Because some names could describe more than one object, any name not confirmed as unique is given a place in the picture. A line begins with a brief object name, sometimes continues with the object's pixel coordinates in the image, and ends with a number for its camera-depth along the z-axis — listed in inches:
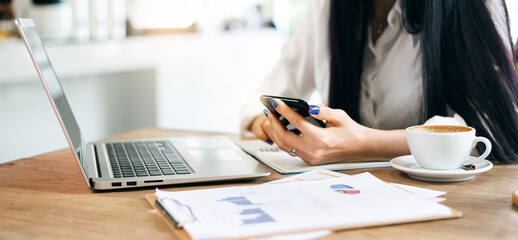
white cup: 32.0
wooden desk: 23.8
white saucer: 31.9
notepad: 36.4
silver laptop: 31.3
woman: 38.6
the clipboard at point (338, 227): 23.2
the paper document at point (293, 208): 23.2
